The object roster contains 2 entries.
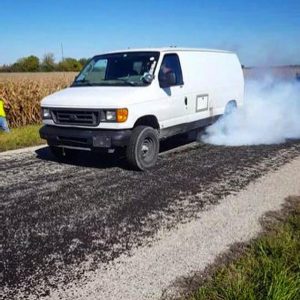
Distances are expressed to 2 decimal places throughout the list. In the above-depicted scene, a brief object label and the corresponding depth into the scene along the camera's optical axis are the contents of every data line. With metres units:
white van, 5.52
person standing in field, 9.51
